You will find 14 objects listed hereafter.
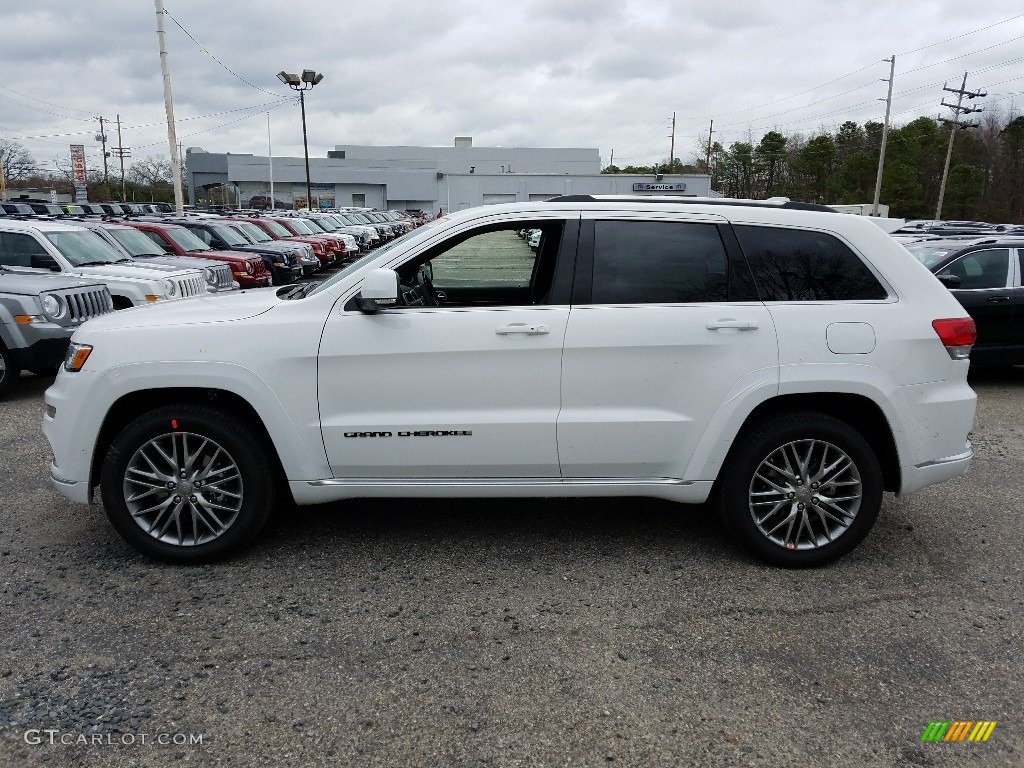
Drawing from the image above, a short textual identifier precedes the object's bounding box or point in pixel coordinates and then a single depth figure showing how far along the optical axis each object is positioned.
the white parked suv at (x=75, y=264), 9.80
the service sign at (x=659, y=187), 67.51
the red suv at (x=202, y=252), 14.86
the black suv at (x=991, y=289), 8.84
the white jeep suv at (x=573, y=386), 3.92
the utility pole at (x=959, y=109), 62.05
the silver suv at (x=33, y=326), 7.86
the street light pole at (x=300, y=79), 37.97
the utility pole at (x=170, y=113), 24.25
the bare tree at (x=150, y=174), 102.94
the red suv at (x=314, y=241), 23.27
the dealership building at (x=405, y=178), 78.50
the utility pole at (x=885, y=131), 55.62
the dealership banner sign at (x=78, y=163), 72.62
